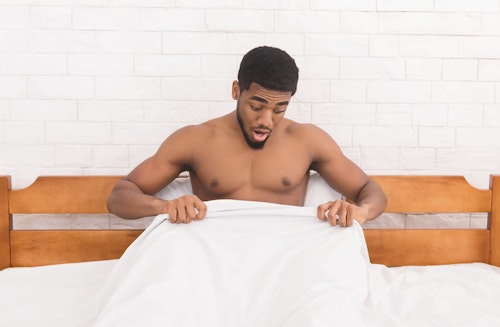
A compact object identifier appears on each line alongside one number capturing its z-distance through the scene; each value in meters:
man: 1.55
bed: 1.22
